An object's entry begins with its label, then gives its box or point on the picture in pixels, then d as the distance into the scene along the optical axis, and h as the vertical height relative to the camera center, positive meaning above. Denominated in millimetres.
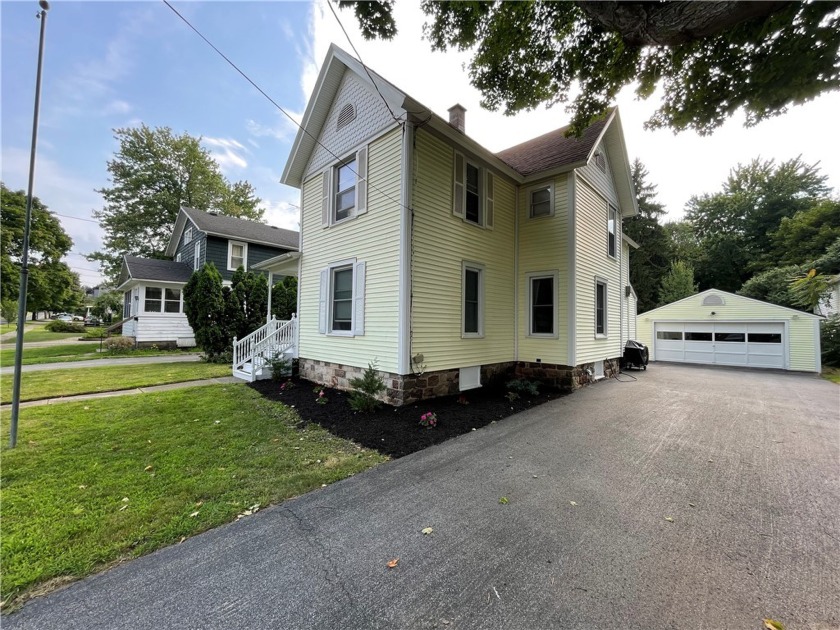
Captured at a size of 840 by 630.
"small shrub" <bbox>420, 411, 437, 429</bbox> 5379 -1569
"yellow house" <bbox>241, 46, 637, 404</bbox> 6582 +1992
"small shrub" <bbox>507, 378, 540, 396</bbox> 7668 -1419
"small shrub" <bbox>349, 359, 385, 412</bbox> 6125 -1276
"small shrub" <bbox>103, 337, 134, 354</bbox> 14641 -854
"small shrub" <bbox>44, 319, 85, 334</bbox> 28469 -163
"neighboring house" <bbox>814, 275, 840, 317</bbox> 15245 +1174
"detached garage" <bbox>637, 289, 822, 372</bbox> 13281 -153
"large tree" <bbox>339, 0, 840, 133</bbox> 3941 +4345
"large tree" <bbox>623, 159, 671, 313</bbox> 27281 +6838
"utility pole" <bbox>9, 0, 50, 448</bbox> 4094 +625
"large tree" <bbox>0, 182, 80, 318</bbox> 23031 +5665
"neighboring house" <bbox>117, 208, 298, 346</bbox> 16062 +3112
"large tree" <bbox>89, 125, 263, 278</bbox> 23469 +10519
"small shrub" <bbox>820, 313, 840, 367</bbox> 14042 -424
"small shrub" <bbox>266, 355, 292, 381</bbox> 9055 -1146
